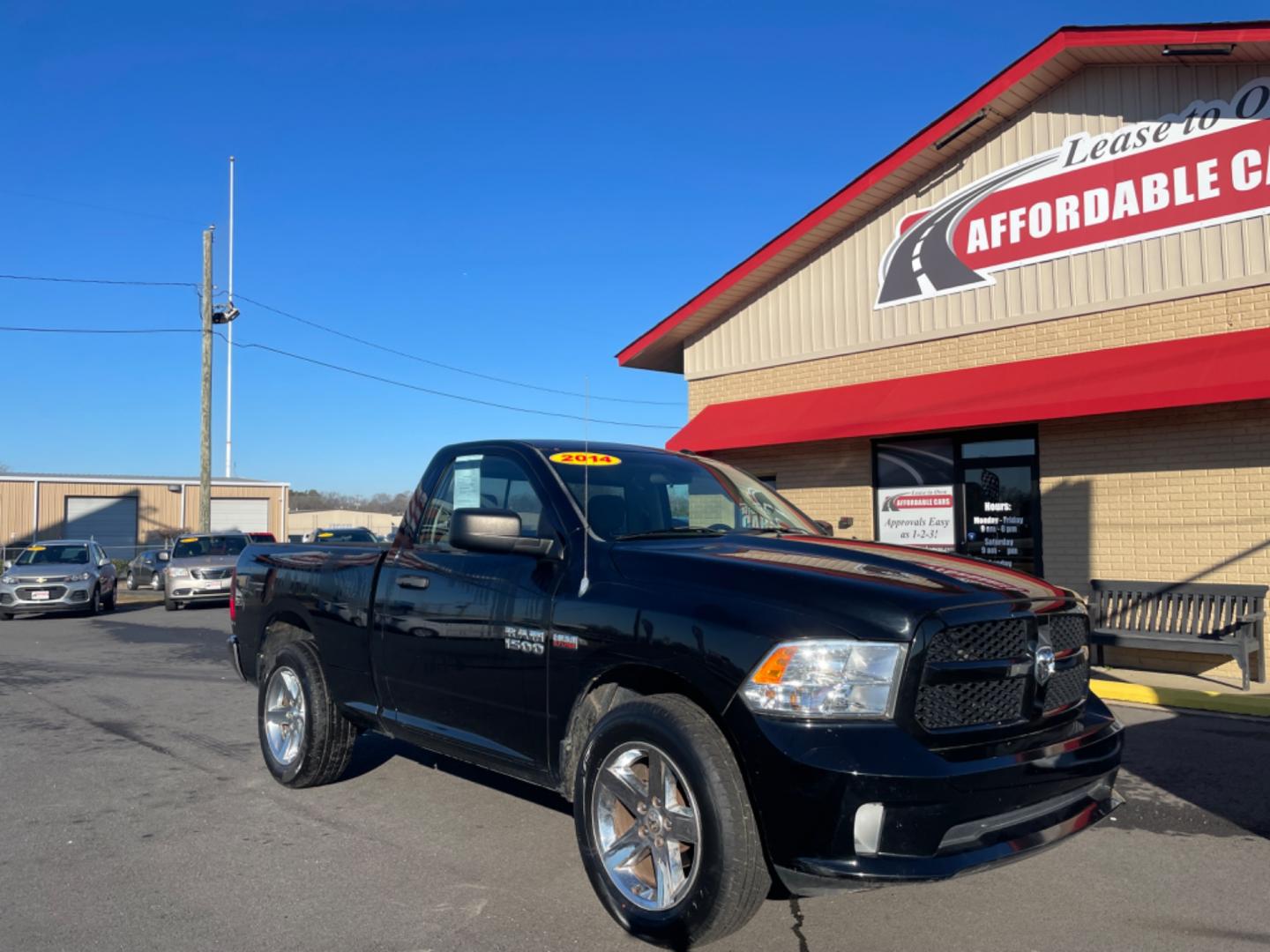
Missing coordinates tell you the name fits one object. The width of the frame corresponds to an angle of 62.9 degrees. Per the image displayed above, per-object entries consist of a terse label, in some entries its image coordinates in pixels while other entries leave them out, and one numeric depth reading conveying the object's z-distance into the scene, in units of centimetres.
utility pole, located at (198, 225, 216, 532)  2514
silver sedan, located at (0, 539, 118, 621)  1958
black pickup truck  331
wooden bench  995
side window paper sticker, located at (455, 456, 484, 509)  534
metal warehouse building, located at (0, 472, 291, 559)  4634
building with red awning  1057
